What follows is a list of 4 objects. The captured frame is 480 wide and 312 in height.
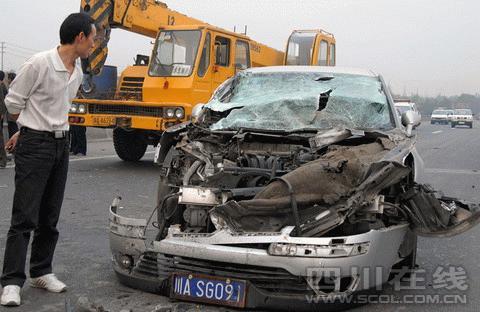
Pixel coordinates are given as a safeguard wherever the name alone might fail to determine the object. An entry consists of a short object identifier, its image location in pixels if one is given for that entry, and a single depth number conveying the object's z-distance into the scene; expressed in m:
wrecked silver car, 3.63
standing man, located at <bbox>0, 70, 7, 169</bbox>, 11.03
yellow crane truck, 11.09
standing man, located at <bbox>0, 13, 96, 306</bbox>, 3.87
